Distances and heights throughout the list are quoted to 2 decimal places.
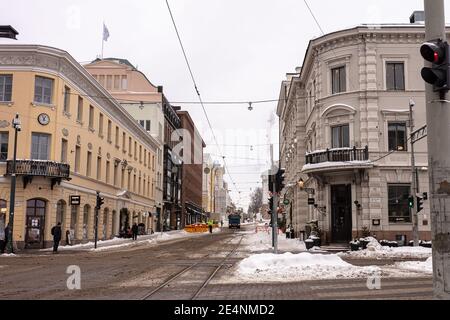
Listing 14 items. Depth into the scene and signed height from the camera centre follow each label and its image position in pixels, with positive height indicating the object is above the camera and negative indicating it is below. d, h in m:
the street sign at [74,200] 35.69 +1.25
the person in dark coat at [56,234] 30.93 -0.97
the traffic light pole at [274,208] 21.55 +0.54
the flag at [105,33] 48.93 +17.67
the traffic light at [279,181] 21.50 +1.67
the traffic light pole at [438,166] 6.64 +0.77
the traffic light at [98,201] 35.70 +1.18
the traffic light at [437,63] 6.64 +2.06
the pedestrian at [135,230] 47.67 -1.01
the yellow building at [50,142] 33.66 +5.45
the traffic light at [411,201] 27.41 +1.16
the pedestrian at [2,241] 29.08 -1.34
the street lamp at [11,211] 29.11 +0.36
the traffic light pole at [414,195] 27.27 +1.48
